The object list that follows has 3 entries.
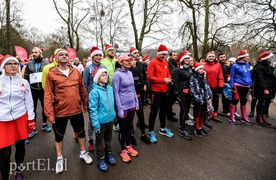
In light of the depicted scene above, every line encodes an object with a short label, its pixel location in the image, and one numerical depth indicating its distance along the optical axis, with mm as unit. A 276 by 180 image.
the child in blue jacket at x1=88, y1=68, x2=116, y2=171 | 2904
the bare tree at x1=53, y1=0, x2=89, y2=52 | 18759
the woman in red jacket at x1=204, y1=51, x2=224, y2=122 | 5273
